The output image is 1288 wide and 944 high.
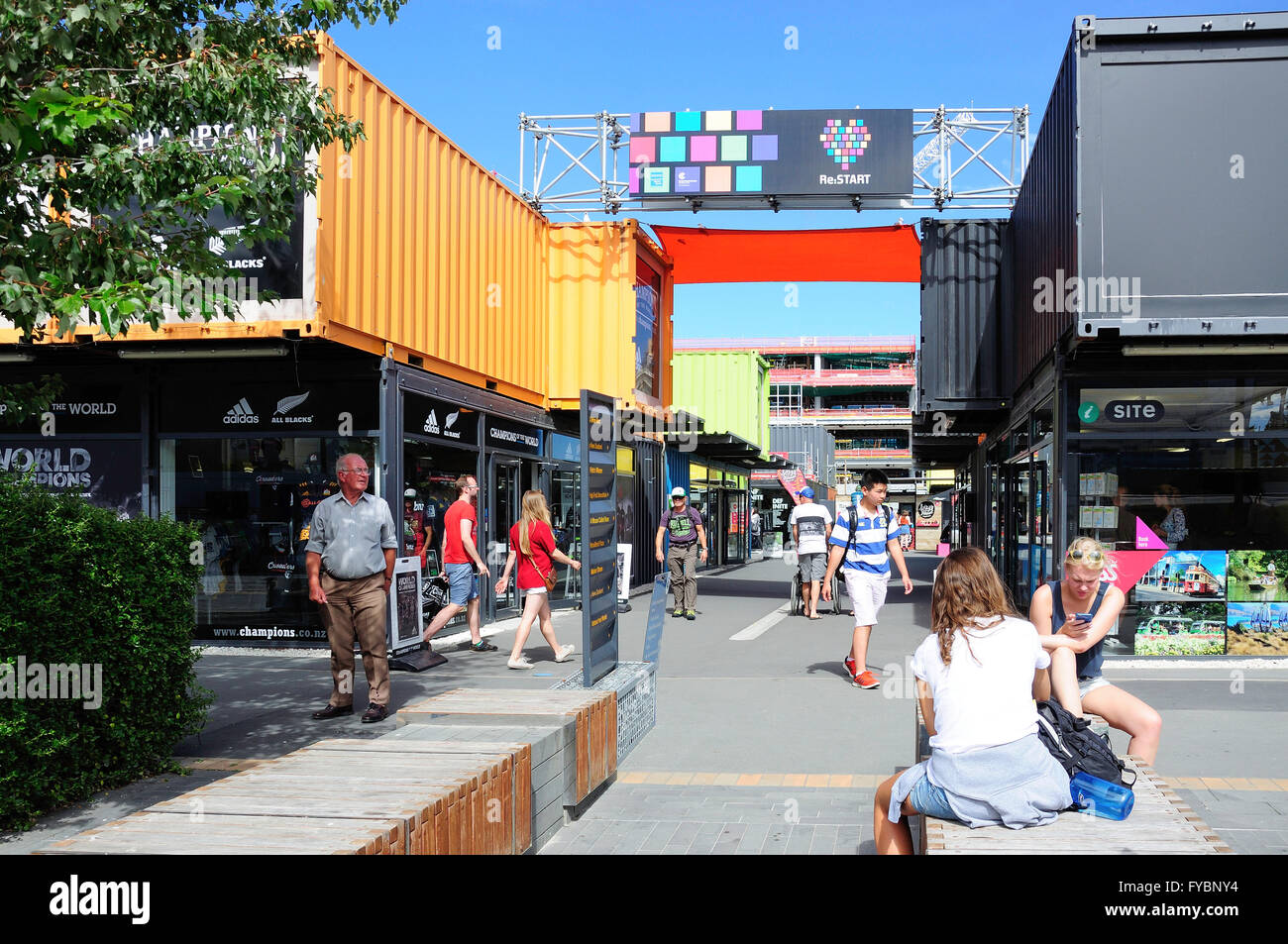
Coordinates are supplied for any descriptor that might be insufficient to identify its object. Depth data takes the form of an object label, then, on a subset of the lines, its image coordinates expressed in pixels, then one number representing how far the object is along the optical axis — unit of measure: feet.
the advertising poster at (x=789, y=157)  53.16
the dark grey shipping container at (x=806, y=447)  145.38
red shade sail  55.11
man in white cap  51.24
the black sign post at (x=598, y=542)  21.77
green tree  16.02
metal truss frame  53.01
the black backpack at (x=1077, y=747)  12.57
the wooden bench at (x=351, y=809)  10.55
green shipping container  102.53
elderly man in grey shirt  24.49
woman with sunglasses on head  16.07
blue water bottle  11.99
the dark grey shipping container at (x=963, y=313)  51.88
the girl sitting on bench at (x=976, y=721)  11.94
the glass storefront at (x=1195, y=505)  35.35
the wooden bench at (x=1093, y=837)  10.93
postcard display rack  36.04
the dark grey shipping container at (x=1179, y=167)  32.32
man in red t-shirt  34.96
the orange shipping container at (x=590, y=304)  53.67
